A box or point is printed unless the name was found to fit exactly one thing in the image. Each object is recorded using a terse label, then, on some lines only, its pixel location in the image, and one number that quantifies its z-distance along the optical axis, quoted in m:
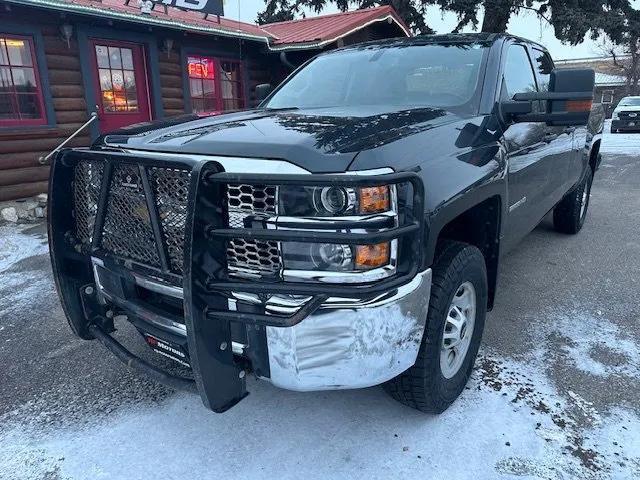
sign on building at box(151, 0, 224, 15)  8.31
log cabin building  7.29
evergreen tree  13.69
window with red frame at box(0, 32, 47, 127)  7.20
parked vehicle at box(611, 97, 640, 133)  20.77
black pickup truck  1.82
